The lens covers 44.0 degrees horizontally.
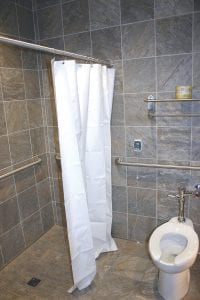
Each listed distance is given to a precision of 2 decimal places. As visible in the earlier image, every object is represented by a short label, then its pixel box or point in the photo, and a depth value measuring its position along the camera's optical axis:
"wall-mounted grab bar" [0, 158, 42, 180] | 2.19
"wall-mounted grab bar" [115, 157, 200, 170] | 2.16
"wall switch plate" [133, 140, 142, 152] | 2.32
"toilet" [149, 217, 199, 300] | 1.69
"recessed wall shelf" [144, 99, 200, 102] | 2.02
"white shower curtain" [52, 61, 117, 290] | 1.66
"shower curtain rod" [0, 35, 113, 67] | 1.16
